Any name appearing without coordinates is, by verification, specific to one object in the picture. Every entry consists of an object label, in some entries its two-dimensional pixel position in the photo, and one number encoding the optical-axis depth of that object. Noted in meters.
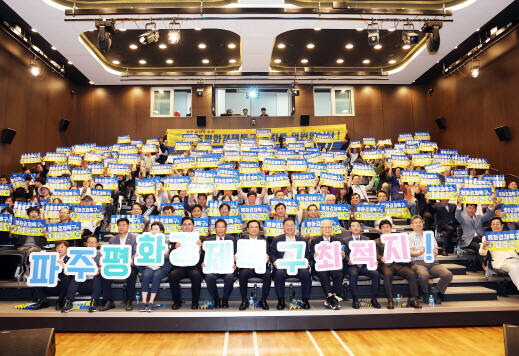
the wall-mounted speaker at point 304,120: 12.34
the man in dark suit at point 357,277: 4.42
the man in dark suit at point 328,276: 4.40
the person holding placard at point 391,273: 4.39
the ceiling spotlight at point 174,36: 6.75
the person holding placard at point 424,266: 4.51
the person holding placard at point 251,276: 4.43
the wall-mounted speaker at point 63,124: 11.32
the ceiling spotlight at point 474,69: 8.43
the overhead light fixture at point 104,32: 6.60
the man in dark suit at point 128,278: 4.43
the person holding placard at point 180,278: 4.50
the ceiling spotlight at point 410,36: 6.92
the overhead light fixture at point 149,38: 6.90
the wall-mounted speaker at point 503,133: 8.48
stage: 4.16
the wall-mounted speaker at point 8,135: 8.35
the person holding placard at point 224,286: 4.52
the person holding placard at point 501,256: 4.67
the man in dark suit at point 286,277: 4.43
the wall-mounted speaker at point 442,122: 11.50
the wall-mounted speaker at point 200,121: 12.34
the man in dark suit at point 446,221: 5.82
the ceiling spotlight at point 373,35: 6.80
